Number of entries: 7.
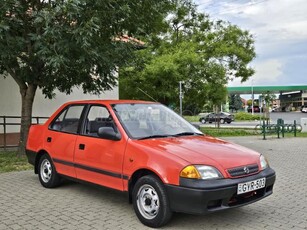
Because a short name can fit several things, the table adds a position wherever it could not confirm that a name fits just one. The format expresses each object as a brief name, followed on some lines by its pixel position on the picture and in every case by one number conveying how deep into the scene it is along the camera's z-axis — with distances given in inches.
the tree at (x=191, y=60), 741.3
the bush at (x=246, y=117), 2208.7
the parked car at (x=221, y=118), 1929.1
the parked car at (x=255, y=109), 3750.5
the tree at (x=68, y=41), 286.0
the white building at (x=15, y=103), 525.7
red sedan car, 169.2
